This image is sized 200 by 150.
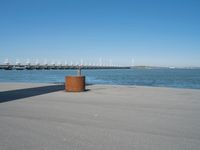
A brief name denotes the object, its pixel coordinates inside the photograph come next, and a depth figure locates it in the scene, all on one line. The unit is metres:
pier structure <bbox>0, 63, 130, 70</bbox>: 135.93
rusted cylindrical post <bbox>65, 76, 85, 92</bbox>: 14.32
